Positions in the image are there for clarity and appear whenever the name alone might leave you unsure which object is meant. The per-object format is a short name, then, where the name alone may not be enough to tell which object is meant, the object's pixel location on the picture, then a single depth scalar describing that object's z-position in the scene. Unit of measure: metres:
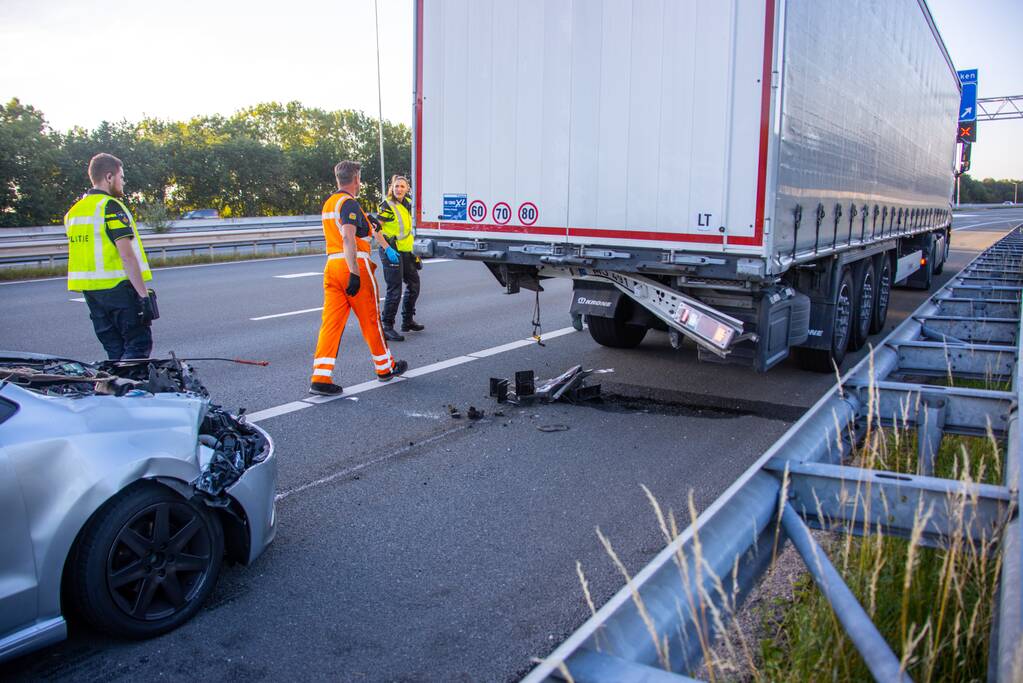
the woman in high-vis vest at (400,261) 10.59
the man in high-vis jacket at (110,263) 6.12
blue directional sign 27.20
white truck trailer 6.28
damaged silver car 3.12
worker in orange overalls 7.57
